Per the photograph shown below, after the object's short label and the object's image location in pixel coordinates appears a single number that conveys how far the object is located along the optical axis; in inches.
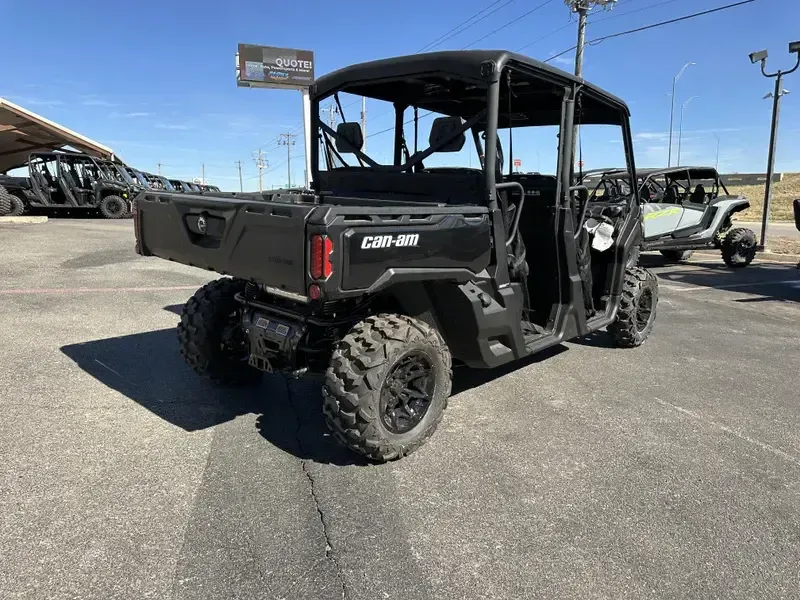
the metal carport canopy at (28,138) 807.7
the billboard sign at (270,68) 1560.0
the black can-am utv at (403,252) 118.3
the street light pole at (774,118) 513.7
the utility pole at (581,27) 817.5
